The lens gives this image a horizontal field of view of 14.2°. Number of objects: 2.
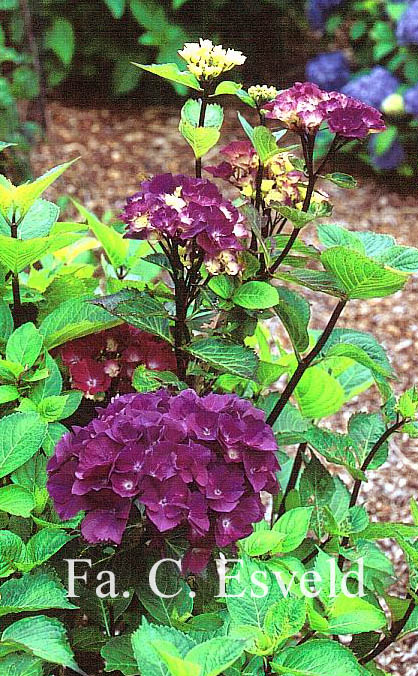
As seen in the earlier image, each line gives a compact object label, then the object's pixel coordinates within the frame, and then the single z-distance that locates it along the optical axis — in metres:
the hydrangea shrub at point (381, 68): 3.41
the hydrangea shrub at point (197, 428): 1.09
